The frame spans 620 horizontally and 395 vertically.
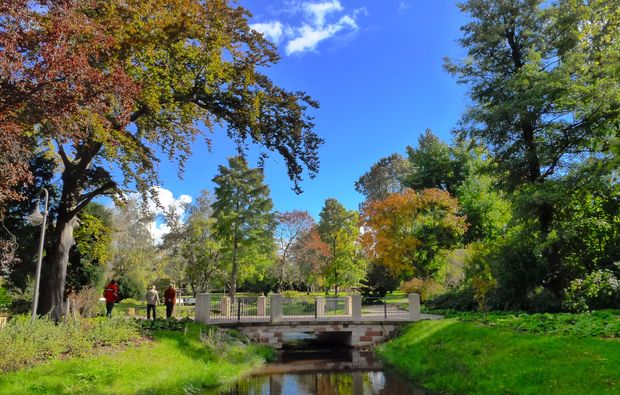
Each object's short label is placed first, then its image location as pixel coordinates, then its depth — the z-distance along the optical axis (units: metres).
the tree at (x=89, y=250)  18.33
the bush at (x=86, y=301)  20.19
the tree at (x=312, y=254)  44.41
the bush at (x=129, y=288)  37.66
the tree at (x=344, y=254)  41.44
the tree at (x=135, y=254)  37.62
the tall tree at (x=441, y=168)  42.66
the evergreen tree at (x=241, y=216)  34.91
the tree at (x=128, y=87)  8.45
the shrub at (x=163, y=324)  15.87
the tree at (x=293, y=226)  47.22
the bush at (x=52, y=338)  9.68
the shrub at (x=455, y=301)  23.67
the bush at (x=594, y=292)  17.19
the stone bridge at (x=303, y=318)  20.55
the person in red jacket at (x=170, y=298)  20.30
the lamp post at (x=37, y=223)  11.59
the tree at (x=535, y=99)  19.19
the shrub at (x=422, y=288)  27.97
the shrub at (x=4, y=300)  21.68
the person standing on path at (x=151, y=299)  19.97
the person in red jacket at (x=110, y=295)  18.06
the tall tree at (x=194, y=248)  35.82
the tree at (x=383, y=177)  64.31
